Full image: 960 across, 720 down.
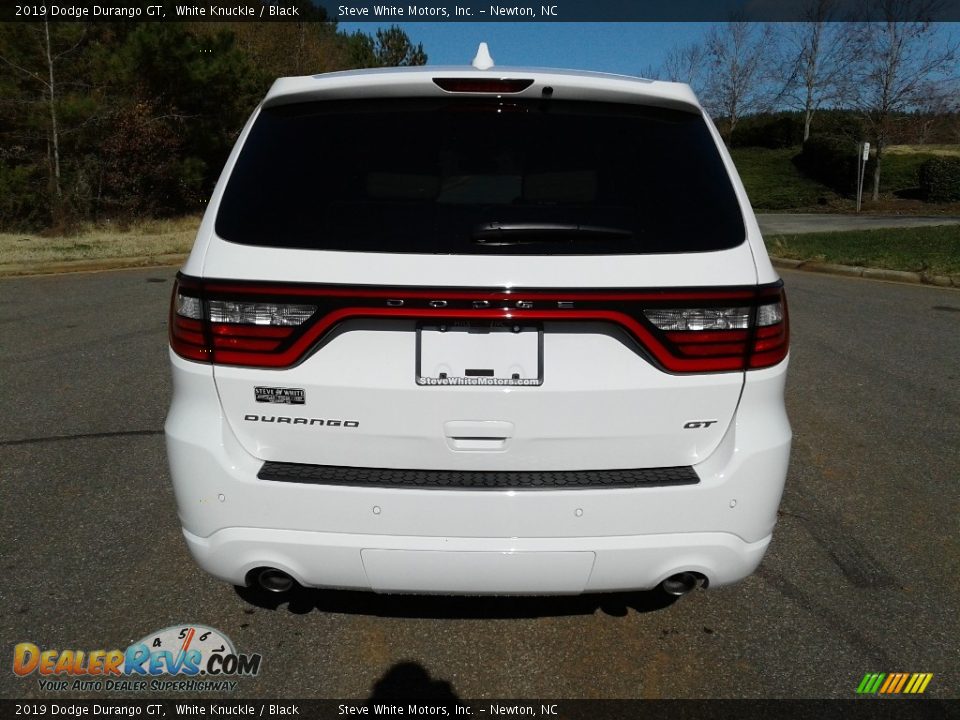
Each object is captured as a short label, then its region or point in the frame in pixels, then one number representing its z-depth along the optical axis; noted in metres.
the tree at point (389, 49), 42.31
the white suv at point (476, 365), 2.02
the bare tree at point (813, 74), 29.70
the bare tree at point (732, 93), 36.38
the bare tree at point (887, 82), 26.06
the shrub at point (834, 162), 29.94
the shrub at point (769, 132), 39.66
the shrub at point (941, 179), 26.67
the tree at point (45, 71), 18.50
